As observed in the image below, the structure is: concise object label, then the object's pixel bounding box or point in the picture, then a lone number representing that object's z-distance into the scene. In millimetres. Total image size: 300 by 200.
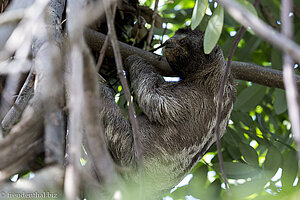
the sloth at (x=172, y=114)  7727
